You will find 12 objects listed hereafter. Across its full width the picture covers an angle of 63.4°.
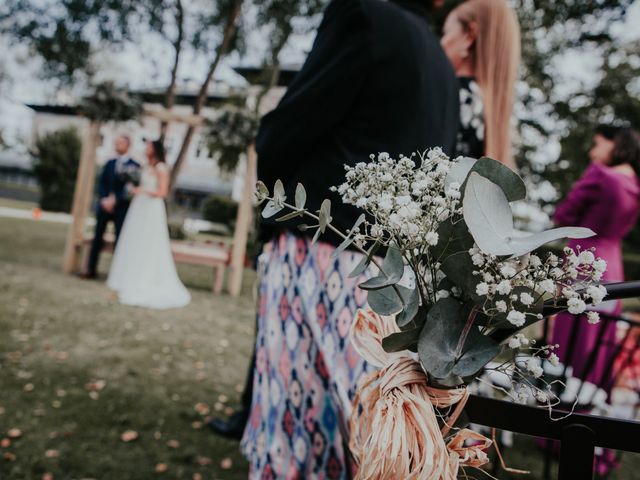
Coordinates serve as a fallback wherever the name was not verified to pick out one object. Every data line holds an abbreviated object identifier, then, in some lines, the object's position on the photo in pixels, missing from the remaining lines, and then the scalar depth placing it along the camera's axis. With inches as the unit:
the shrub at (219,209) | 800.9
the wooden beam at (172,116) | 315.3
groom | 290.7
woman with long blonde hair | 71.1
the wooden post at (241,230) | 306.2
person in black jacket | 60.5
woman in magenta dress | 133.2
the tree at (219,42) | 415.2
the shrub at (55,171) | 1059.9
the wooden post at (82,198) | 303.4
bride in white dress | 262.1
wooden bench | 304.0
